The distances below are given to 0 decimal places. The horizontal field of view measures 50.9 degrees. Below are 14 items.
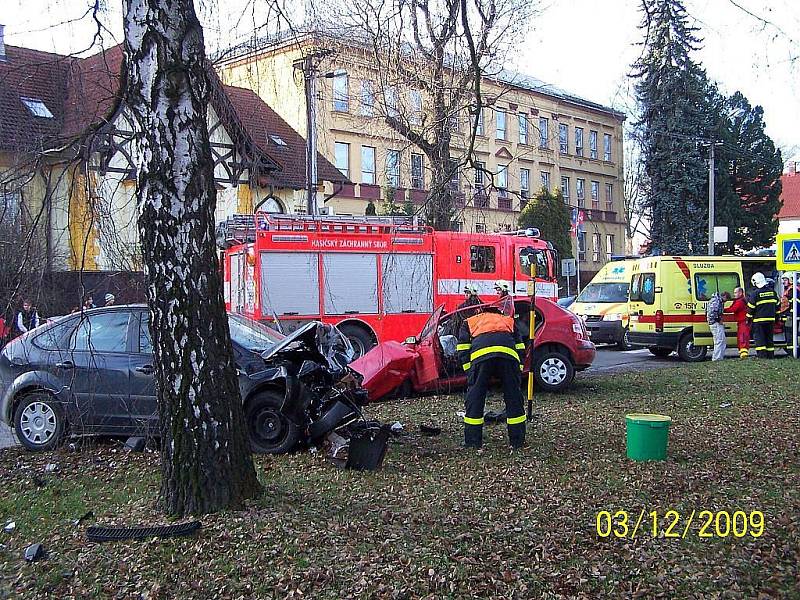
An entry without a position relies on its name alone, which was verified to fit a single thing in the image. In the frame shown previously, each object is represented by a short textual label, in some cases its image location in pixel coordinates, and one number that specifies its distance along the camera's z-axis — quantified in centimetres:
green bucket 744
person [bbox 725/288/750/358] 1789
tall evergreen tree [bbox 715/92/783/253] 3359
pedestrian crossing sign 1608
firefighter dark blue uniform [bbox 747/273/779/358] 1772
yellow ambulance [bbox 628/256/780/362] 1855
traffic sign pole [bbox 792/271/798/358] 1790
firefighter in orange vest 813
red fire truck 1639
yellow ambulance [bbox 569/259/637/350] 2106
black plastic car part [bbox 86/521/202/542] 538
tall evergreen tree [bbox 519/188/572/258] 3638
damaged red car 1165
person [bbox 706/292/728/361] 1780
